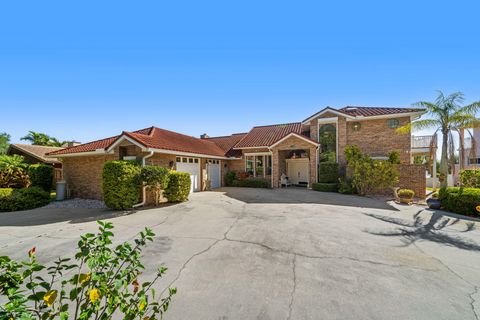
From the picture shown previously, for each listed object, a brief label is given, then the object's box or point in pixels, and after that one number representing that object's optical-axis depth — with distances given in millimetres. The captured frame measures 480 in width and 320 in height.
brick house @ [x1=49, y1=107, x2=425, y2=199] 14148
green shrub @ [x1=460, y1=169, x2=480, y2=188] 12688
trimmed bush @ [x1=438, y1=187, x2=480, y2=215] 9391
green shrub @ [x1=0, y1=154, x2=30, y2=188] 13909
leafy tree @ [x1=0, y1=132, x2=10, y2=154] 27144
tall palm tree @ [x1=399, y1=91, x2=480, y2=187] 10703
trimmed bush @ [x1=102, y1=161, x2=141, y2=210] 10703
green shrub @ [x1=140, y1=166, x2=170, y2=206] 11186
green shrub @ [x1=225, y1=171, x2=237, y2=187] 21412
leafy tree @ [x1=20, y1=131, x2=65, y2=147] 30367
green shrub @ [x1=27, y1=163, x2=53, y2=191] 15344
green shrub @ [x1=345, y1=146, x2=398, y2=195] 14219
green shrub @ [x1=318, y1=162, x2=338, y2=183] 17219
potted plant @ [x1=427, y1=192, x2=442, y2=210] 10830
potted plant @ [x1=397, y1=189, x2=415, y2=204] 12492
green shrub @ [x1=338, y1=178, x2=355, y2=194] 15602
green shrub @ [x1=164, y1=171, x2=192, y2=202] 12453
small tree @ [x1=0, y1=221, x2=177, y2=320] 1350
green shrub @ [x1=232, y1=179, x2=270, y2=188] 19484
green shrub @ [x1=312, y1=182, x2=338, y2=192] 16406
